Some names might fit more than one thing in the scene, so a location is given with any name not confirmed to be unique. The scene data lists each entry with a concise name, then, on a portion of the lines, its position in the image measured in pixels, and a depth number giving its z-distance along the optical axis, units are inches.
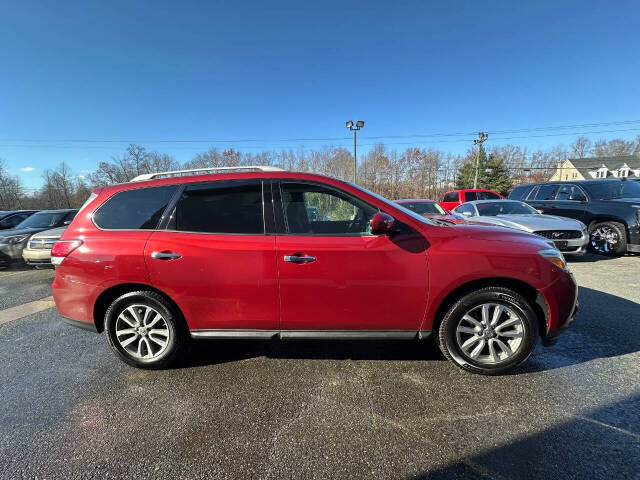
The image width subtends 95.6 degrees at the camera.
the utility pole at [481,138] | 1245.1
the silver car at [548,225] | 250.8
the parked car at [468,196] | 596.1
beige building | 1950.1
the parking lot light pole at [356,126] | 772.0
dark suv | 269.1
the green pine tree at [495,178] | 1750.7
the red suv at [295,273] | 97.3
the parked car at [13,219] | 388.4
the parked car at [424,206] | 347.8
